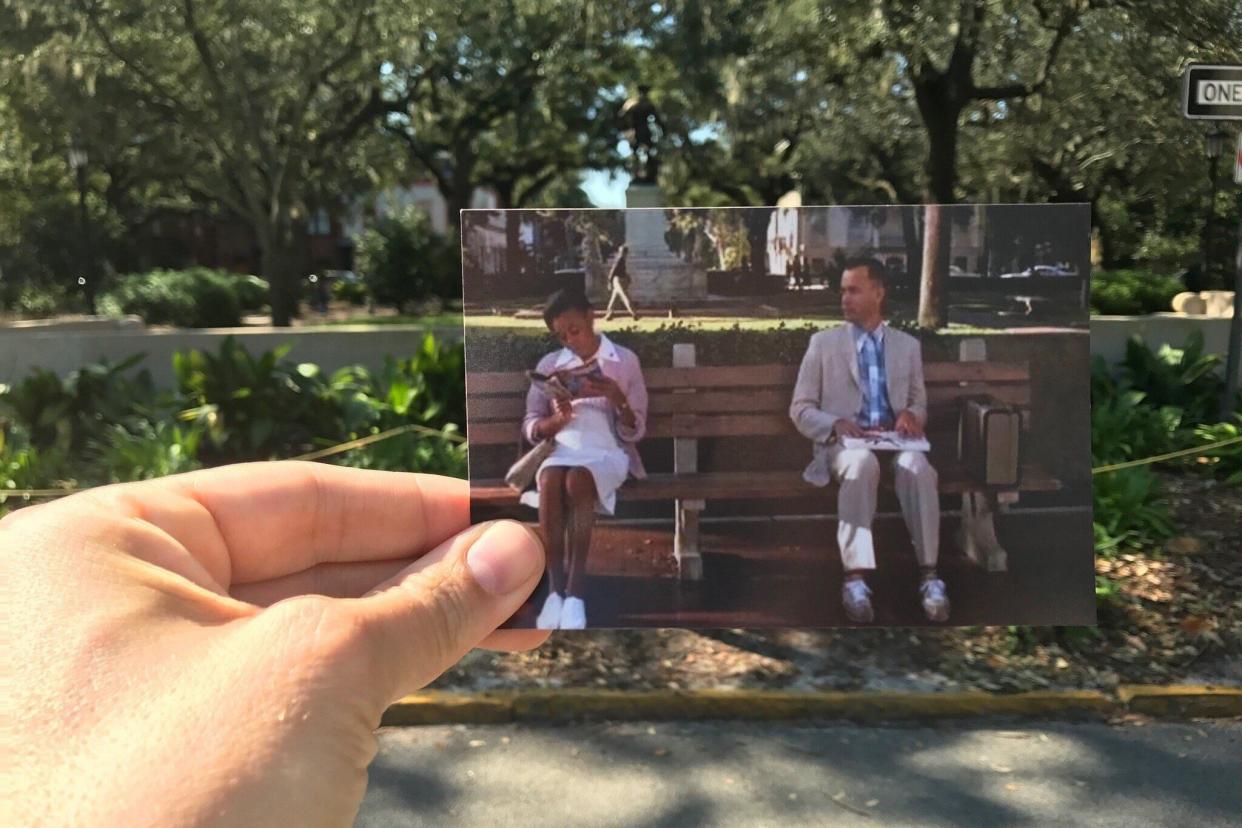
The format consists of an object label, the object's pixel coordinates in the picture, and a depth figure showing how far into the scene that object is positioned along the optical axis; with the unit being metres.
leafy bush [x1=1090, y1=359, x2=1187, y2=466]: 6.97
